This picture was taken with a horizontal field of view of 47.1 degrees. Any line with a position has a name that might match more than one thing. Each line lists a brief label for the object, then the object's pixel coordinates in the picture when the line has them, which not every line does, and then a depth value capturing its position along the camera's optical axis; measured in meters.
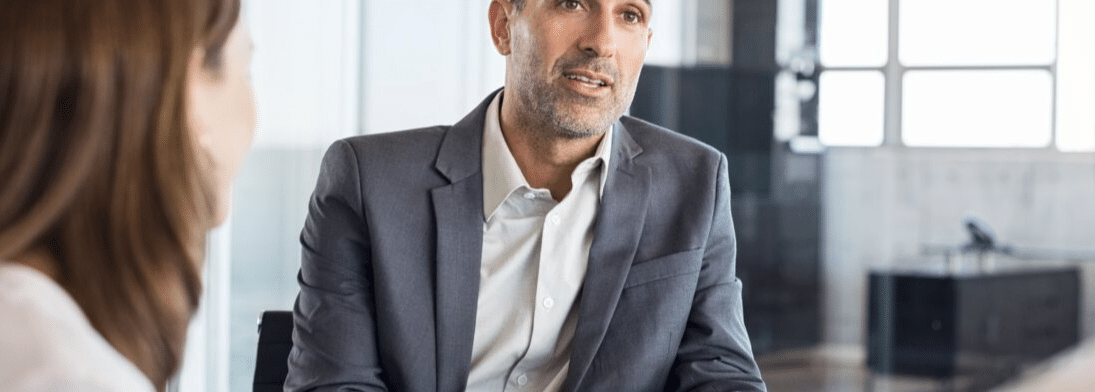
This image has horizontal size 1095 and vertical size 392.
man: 1.71
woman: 0.82
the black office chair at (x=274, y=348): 1.80
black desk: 4.98
